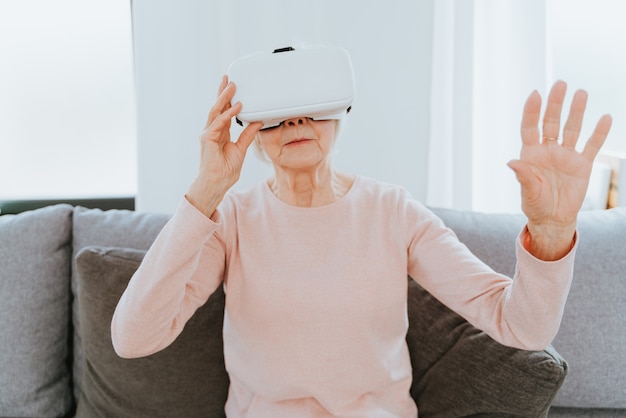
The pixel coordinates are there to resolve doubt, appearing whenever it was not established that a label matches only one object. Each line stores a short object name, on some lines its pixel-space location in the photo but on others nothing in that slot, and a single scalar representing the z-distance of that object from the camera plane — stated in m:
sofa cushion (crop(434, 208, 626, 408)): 1.46
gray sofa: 1.31
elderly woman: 1.13
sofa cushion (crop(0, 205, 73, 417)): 1.56
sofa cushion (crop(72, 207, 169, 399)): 1.62
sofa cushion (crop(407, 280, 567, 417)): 1.18
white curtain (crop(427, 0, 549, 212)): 1.96
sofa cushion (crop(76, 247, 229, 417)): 1.44
